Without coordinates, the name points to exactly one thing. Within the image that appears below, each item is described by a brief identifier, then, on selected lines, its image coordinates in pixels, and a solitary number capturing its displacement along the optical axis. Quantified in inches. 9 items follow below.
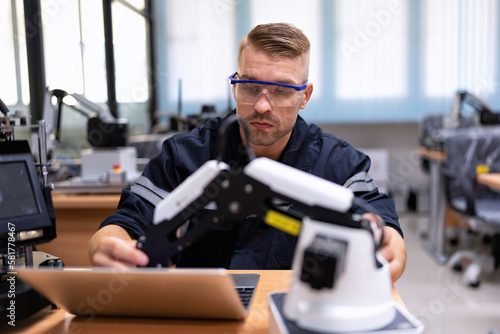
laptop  28.4
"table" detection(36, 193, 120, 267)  86.8
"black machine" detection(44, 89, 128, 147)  94.0
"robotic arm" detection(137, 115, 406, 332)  23.8
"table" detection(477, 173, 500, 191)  100.8
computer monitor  38.0
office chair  121.3
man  48.9
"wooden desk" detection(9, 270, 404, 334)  32.8
